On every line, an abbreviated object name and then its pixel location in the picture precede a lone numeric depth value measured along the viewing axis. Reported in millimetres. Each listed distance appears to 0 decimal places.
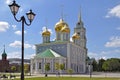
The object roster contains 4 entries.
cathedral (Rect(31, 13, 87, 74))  86000
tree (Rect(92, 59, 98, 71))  134562
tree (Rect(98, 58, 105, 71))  139275
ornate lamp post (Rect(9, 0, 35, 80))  13695
